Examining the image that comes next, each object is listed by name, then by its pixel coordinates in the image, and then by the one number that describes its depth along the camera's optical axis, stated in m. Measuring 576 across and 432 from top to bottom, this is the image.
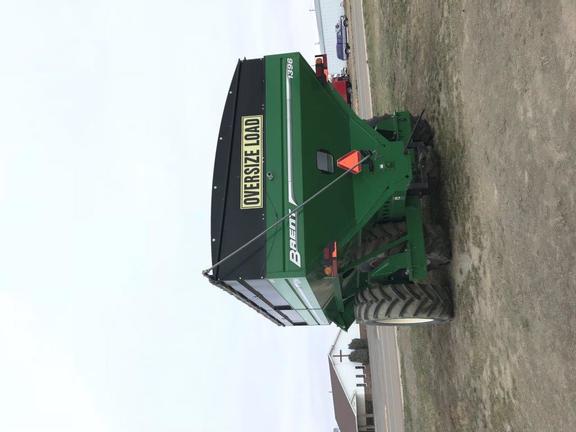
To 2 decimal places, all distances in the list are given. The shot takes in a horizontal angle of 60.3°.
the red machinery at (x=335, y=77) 6.41
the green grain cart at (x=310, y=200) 5.38
